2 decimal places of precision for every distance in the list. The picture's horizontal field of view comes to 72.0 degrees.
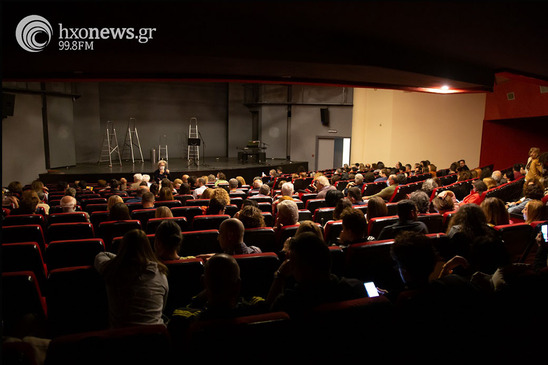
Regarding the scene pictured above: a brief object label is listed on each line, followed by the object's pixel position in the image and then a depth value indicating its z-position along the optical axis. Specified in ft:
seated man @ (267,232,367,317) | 6.03
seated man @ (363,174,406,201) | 21.47
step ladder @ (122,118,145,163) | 53.83
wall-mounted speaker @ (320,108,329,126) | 55.16
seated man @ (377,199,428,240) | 10.71
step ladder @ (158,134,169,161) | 56.02
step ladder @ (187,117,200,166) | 53.38
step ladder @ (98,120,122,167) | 51.65
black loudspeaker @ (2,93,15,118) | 31.40
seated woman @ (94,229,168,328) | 6.77
